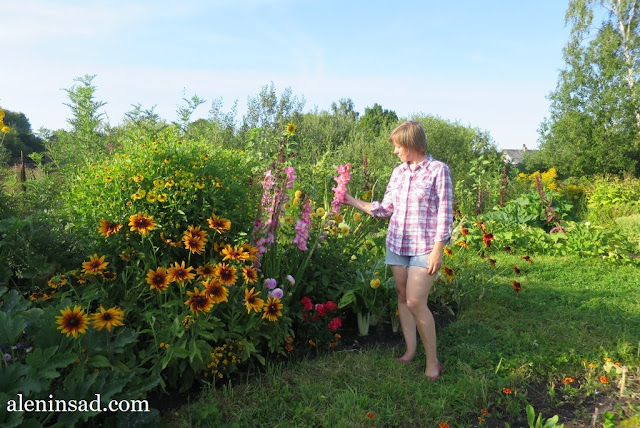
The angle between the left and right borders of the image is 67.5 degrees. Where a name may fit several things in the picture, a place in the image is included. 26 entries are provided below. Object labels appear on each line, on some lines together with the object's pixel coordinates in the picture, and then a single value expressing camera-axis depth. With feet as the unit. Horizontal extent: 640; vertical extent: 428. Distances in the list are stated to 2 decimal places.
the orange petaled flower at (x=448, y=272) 11.49
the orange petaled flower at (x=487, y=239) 12.64
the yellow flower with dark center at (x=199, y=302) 7.36
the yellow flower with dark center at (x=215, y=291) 7.44
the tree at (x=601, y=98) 60.13
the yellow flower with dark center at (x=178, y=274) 7.57
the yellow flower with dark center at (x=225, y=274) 7.69
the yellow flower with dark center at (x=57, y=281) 8.14
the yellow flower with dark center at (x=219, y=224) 8.11
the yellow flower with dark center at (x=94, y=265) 7.79
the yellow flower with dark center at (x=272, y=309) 8.30
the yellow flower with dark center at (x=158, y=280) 7.50
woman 8.70
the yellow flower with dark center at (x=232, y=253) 7.86
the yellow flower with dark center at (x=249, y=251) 8.07
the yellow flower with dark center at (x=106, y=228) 7.98
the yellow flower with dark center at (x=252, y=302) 7.84
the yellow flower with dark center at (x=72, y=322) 6.47
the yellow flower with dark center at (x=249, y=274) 8.13
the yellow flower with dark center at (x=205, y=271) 7.82
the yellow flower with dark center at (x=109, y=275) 8.33
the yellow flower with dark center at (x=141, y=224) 7.81
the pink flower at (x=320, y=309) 9.89
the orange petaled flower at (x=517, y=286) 12.21
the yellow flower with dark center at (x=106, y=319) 6.93
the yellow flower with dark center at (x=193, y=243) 7.86
